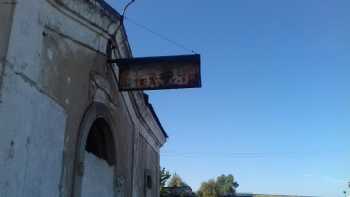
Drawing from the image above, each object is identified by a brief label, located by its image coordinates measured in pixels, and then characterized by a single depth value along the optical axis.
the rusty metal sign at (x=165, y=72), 6.45
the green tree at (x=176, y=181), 45.33
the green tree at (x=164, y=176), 27.38
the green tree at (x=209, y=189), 54.52
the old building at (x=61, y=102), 4.29
